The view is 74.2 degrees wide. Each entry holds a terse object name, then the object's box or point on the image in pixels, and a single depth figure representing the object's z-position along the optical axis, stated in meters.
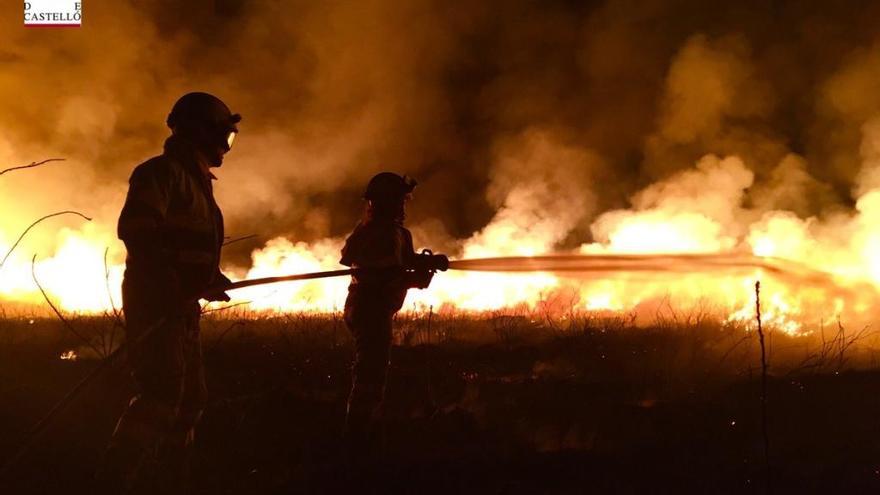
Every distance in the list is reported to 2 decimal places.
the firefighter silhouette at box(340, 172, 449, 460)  4.47
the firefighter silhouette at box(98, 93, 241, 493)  3.09
